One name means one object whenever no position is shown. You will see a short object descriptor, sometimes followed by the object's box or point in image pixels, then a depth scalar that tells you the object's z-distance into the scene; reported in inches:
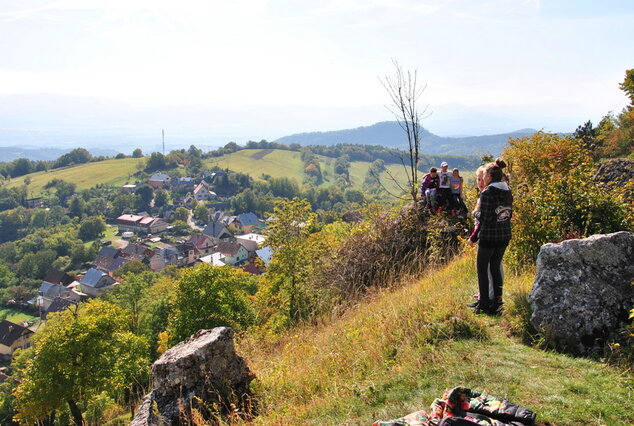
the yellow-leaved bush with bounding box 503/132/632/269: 208.7
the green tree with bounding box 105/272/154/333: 1307.8
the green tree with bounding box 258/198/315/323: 590.6
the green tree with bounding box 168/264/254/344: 796.0
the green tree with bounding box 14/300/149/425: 697.0
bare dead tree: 394.2
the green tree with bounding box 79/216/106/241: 3944.4
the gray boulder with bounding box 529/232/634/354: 156.7
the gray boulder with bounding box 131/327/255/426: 182.5
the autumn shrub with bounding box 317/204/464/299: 354.9
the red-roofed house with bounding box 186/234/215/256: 3548.2
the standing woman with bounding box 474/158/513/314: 193.3
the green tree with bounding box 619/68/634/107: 749.2
